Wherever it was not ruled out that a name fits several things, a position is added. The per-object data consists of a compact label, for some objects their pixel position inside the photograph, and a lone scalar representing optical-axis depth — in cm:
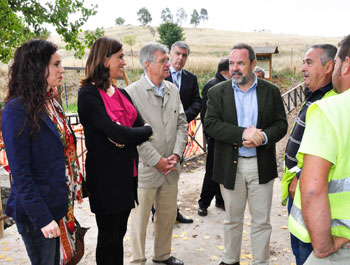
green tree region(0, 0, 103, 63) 713
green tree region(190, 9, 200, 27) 11319
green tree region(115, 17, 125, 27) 10888
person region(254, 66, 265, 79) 637
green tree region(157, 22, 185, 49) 3675
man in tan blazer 350
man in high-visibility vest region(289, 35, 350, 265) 148
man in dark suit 498
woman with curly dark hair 214
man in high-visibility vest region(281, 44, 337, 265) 289
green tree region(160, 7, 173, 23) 10738
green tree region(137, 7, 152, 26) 9544
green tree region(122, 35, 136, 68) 4516
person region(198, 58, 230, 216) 519
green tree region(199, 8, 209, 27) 11631
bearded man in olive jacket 343
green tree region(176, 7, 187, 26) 11500
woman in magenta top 265
